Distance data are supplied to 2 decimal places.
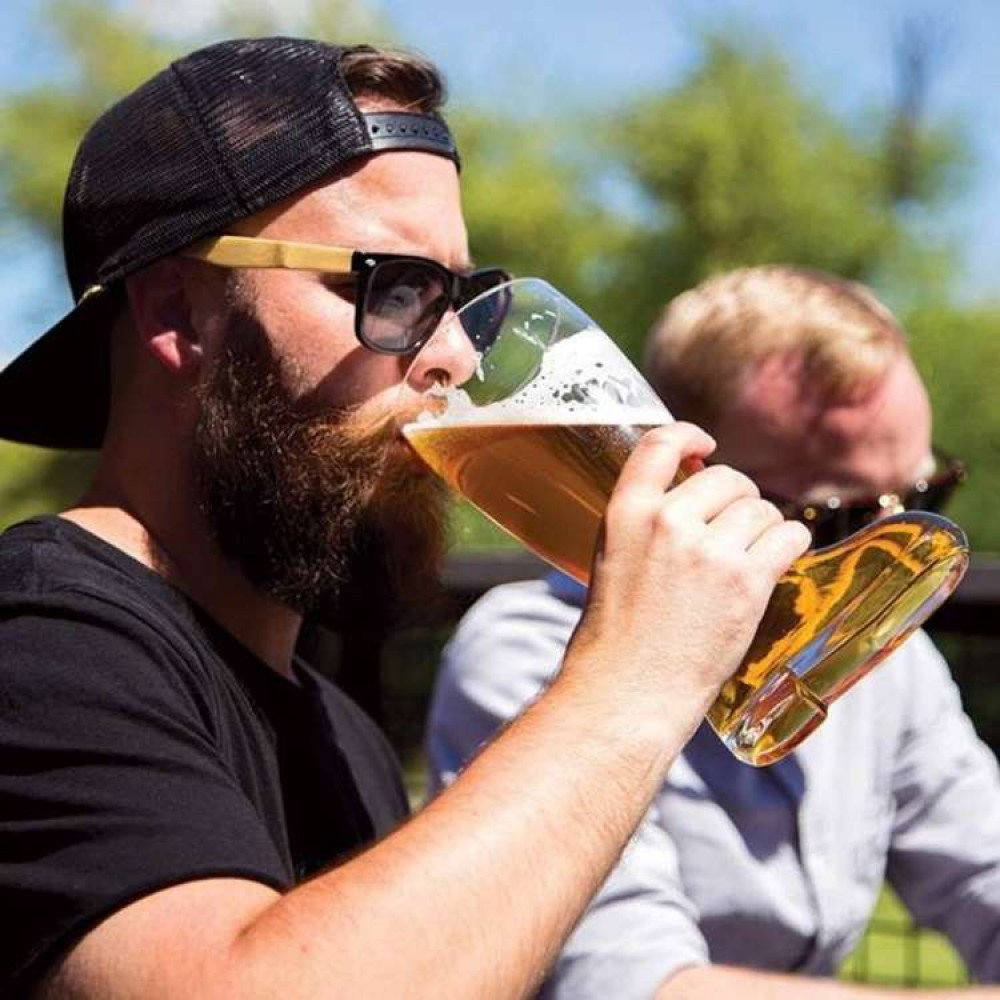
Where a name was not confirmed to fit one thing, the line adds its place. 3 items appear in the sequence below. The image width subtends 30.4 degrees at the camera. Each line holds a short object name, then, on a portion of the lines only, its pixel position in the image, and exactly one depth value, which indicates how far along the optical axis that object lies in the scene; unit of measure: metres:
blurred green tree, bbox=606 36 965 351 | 23.42
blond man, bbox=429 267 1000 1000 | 2.52
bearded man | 1.50
